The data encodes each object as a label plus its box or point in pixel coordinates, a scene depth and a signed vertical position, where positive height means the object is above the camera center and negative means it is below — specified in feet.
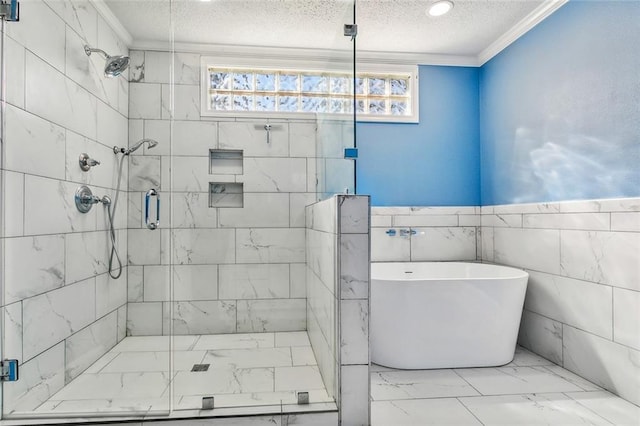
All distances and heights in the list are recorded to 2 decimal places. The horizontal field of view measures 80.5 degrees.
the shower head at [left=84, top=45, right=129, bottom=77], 7.59 +3.25
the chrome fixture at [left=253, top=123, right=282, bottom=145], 9.82 +2.38
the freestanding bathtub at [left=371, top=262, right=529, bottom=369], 7.52 -2.06
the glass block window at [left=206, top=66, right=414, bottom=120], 9.48 +3.33
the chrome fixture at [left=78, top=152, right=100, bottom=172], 7.04 +1.10
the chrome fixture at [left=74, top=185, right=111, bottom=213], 7.02 +0.41
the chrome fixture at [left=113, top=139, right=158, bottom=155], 8.02 +1.62
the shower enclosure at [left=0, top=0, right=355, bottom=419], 5.86 +0.27
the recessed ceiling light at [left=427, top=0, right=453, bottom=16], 8.39 +4.80
